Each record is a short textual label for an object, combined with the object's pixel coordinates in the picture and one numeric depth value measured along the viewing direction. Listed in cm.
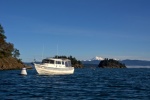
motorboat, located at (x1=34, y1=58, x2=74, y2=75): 10100
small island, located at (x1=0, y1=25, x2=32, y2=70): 17262
